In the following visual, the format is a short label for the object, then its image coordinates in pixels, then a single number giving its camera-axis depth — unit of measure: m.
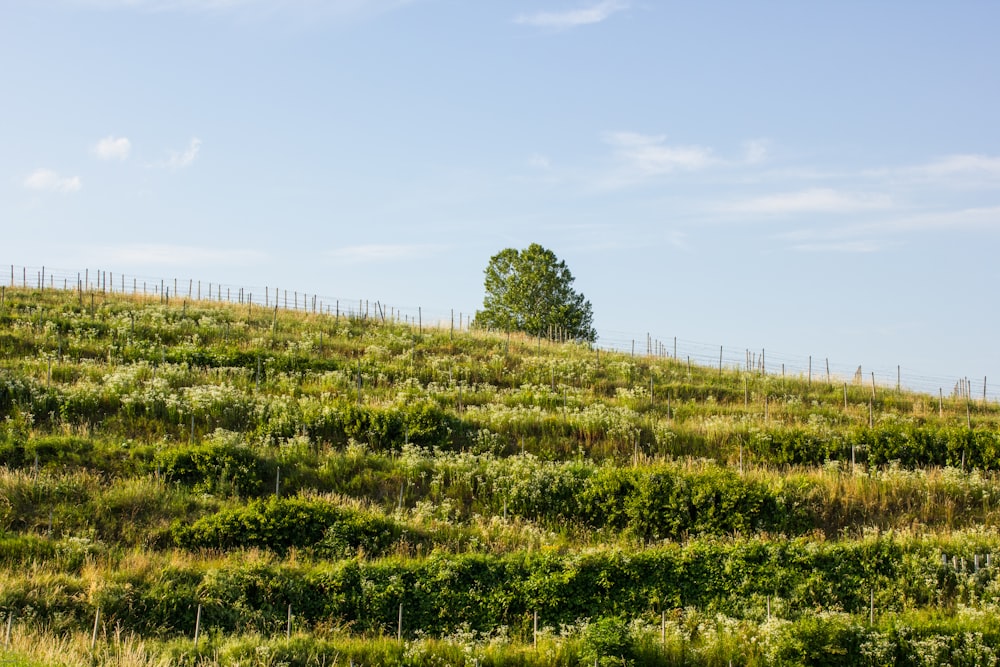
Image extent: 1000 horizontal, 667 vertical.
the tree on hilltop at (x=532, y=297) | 69.94
